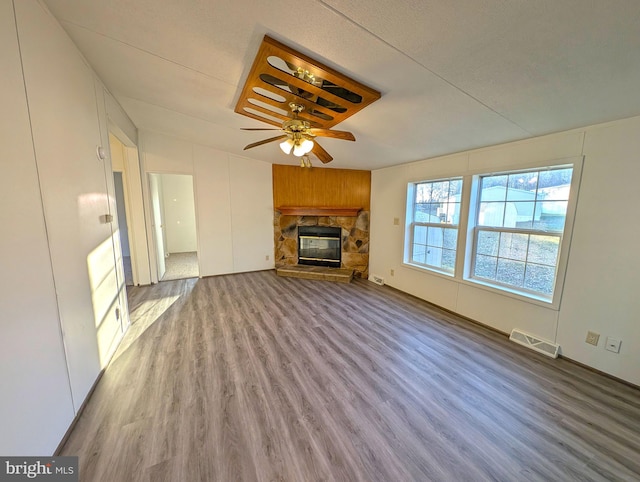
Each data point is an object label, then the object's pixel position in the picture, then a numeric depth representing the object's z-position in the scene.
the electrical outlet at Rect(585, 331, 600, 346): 2.12
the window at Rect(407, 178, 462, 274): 3.39
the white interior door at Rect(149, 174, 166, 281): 4.40
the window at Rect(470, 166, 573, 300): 2.41
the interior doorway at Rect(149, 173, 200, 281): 6.61
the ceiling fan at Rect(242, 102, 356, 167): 2.13
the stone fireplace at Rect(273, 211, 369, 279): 4.84
